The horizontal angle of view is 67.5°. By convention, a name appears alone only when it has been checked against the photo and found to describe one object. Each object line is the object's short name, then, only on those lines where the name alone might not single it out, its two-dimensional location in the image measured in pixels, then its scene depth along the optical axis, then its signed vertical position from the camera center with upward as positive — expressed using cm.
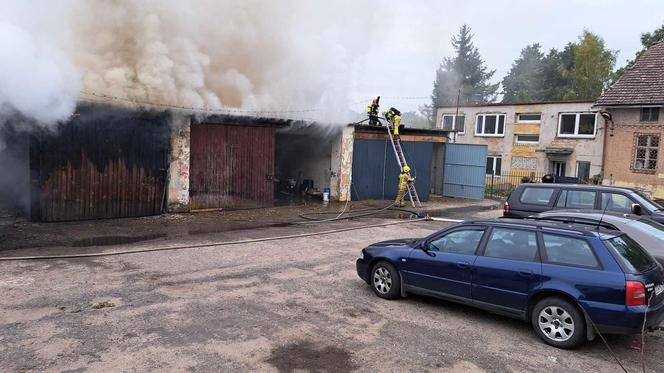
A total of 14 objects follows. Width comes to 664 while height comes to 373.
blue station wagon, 530 -127
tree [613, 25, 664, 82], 3241 +913
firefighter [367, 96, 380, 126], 1944 +189
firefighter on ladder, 1908 +163
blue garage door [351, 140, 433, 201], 1933 -31
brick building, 2211 +219
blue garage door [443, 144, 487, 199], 2131 -27
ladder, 1894 +22
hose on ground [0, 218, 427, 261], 890 -202
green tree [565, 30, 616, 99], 4812 +1028
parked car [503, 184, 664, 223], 1004 -63
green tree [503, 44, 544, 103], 6569 +1295
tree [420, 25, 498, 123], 6962 +1230
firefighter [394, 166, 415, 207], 1800 -80
